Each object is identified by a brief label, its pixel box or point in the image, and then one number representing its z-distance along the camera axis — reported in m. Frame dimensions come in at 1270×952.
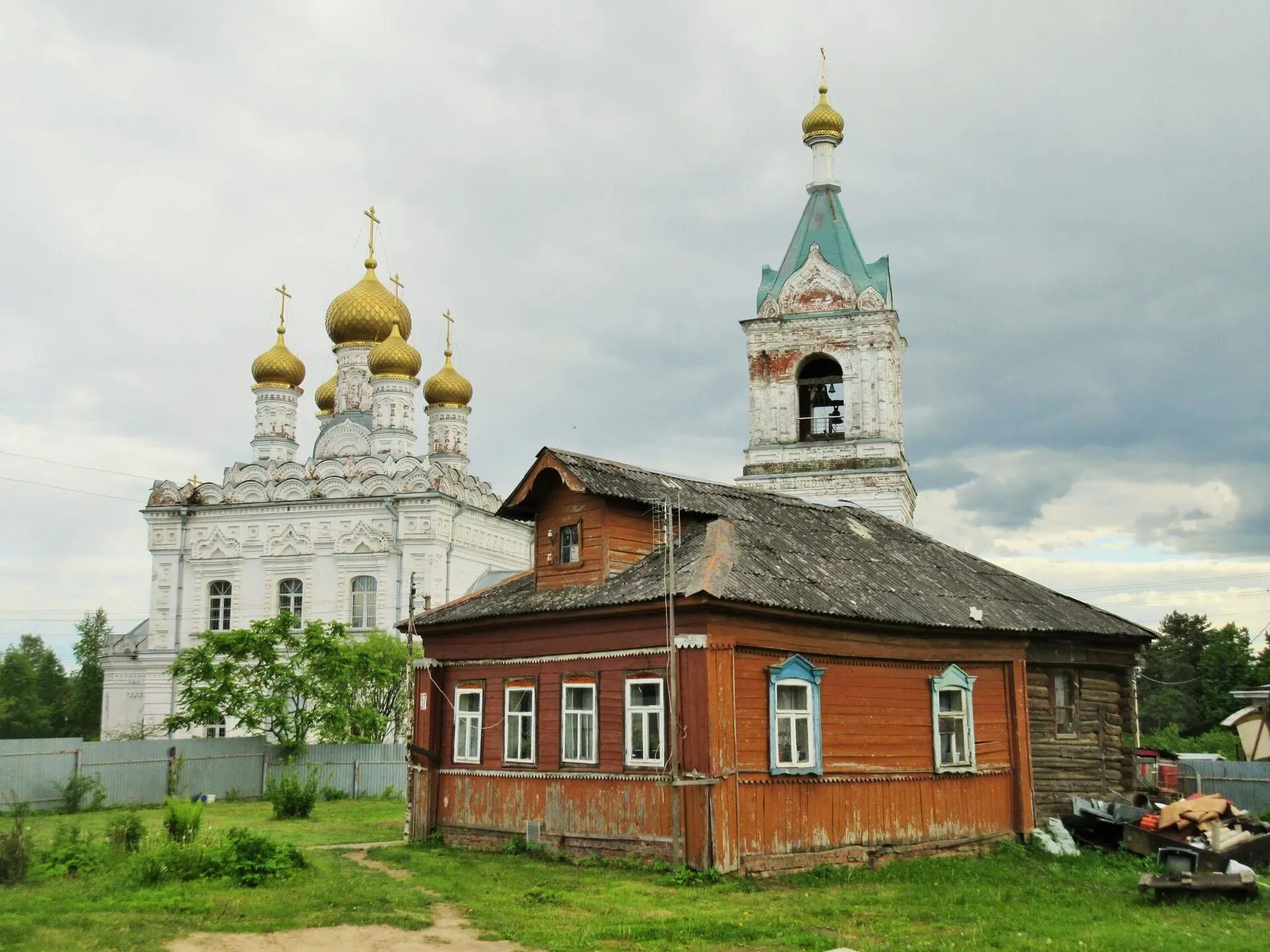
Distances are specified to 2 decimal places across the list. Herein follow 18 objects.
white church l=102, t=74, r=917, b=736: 37.41
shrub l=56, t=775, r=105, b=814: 26.55
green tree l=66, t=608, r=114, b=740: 66.06
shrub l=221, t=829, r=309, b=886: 13.83
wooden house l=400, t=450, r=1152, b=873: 15.66
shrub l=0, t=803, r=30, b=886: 13.65
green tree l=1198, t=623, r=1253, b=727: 57.50
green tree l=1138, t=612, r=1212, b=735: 60.24
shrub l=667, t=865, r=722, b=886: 14.71
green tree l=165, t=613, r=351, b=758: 30.91
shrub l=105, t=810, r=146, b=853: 15.16
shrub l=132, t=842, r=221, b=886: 13.55
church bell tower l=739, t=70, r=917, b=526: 36.59
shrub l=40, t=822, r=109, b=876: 14.13
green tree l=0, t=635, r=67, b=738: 66.81
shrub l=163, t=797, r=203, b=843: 15.26
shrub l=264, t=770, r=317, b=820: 23.91
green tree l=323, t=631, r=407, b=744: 32.31
